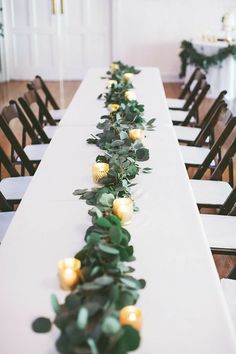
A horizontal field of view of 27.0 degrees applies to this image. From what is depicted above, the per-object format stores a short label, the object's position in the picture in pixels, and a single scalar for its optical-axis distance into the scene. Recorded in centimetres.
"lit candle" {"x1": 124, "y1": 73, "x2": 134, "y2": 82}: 377
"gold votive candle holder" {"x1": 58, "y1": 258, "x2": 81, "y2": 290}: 122
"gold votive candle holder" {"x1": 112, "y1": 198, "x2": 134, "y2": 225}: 158
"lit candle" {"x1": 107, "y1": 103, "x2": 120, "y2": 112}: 283
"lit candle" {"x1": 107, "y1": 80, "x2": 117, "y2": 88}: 346
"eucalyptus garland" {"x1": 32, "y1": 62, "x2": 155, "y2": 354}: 96
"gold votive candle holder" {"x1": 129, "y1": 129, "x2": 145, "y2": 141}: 232
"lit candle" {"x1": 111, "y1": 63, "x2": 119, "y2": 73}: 419
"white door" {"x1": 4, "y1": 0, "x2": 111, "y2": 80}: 771
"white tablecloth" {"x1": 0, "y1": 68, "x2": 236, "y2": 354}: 112
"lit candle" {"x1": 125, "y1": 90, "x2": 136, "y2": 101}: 306
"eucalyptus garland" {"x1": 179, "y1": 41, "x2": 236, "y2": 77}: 618
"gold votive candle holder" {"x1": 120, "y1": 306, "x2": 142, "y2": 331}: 106
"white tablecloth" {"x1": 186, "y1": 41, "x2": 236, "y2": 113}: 621
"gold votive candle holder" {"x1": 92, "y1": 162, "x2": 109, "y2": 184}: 191
